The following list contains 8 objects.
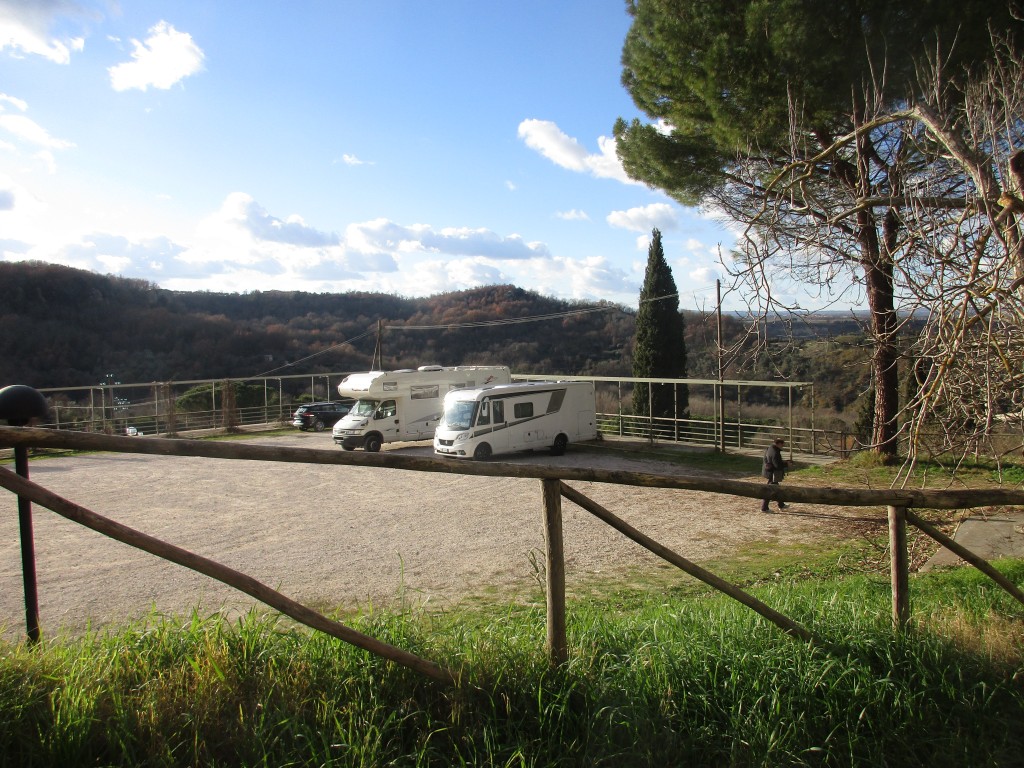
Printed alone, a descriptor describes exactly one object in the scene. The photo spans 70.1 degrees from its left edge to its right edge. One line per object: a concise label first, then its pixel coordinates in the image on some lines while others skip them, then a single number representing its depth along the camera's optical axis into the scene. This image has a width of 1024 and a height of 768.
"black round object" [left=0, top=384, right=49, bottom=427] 3.09
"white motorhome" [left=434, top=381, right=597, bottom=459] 20.81
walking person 13.95
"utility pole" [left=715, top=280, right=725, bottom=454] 21.42
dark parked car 30.89
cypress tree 31.30
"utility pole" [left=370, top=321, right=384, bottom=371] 38.09
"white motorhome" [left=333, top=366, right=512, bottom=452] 23.72
